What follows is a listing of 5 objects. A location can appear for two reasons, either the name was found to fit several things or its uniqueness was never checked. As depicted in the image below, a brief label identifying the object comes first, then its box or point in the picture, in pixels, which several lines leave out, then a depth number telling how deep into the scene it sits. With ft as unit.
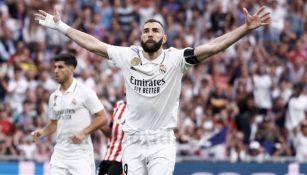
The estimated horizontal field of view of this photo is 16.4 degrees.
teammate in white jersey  45.34
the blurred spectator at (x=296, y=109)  70.69
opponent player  47.88
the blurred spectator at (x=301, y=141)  67.10
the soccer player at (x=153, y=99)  36.81
